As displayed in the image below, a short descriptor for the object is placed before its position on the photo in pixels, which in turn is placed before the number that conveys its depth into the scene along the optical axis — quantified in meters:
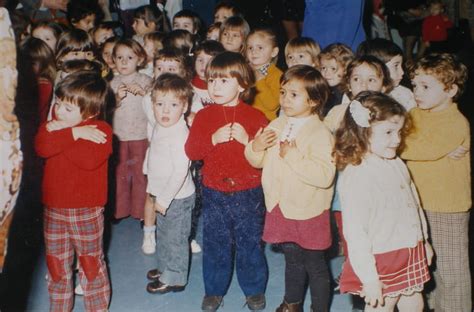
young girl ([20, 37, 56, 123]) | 3.64
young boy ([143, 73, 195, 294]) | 3.20
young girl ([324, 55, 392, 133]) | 3.30
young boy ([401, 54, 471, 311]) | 2.85
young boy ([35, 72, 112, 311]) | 2.86
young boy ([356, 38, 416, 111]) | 3.46
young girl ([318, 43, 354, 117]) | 3.84
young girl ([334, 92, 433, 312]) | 2.47
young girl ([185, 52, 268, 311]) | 3.02
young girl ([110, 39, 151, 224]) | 4.19
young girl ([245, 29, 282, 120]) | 3.90
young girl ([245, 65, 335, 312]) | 2.76
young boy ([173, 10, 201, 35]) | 5.51
